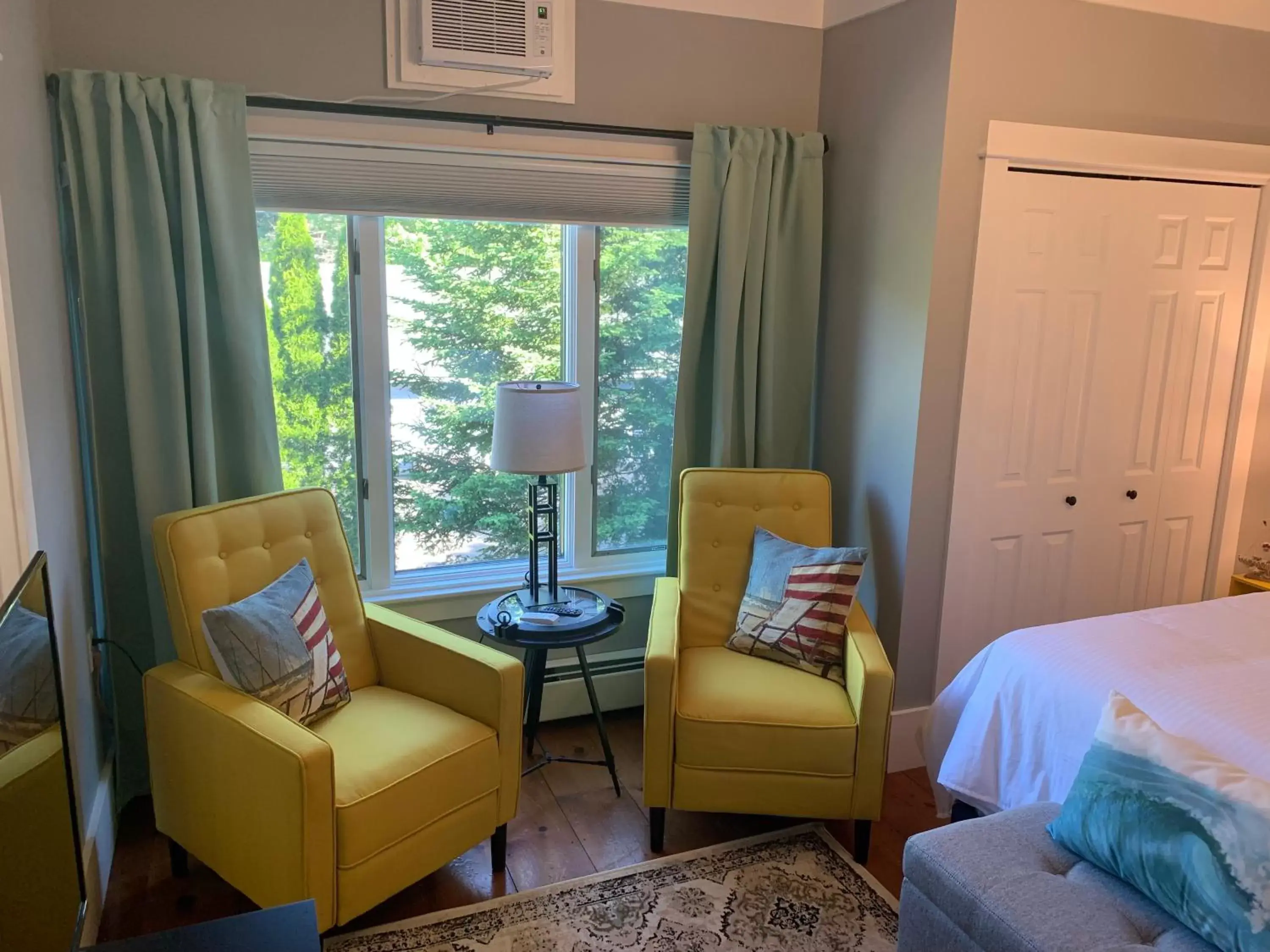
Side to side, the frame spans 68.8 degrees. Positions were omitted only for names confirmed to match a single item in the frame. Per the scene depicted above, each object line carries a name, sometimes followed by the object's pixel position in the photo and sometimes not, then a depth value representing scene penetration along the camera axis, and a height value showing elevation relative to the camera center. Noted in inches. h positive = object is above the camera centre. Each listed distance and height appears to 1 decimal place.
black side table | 100.7 -33.2
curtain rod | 97.7 +22.6
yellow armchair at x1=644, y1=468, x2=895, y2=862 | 91.9 -40.0
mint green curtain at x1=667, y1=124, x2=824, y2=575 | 114.2 +3.6
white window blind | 100.0 +15.7
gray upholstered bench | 59.6 -37.4
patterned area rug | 84.4 -55.1
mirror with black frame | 40.8 -23.1
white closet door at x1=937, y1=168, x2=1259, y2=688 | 108.0 -6.4
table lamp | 98.7 -11.3
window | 108.2 -5.8
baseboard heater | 123.3 -47.9
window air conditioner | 100.0 +31.2
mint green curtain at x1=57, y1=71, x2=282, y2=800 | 90.3 -0.8
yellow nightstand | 124.3 -32.2
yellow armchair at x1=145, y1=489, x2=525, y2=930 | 75.3 -37.9
